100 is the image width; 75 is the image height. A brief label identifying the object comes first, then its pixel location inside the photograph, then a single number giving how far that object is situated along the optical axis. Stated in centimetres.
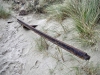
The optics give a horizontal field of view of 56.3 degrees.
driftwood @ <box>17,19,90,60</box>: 109
